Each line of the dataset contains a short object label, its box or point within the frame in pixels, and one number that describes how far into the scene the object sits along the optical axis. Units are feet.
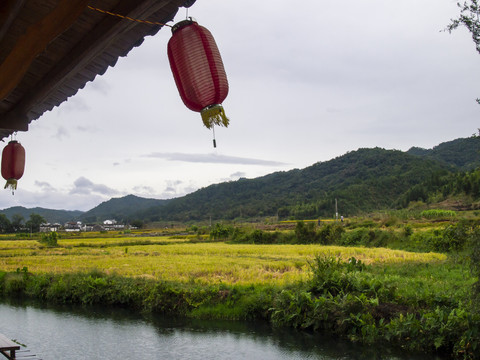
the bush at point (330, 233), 88.58
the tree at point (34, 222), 181.06
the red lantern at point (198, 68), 8.68
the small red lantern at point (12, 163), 16.40
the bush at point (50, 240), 92.68
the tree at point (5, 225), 172.24
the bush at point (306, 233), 94.00
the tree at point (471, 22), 15.65
